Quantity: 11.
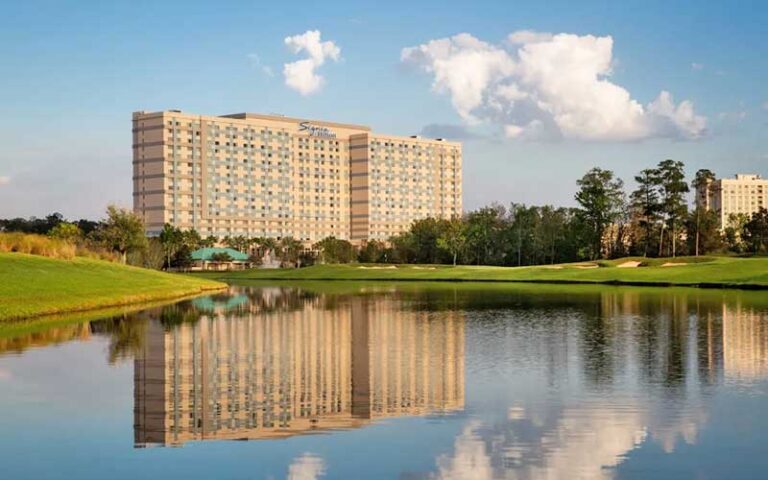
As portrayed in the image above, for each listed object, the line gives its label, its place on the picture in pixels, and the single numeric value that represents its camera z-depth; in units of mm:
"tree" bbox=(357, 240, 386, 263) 189875
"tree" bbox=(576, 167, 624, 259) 145875
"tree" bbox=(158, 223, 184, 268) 181750
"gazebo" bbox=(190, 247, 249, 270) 190375
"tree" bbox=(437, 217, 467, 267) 165250
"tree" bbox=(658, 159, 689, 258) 138750
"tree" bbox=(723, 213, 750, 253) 156625
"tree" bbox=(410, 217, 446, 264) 175000
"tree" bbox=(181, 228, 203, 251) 192300
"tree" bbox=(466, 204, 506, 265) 165375
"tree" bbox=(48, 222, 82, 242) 92375
